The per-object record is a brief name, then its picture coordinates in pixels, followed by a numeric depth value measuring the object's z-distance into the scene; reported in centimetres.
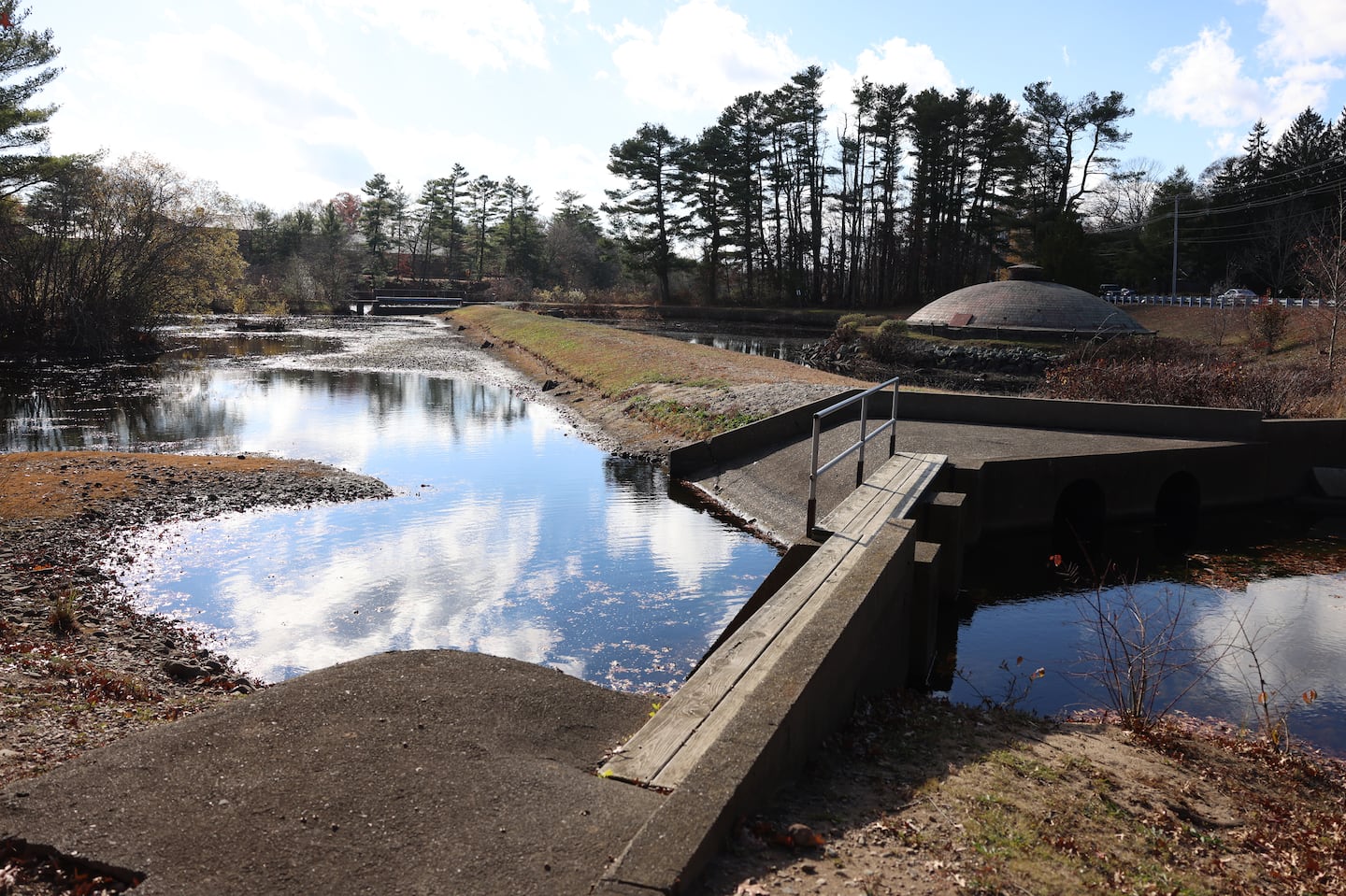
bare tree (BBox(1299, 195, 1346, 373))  2760
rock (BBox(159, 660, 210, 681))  741
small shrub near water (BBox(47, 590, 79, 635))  811
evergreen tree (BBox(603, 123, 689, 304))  7112
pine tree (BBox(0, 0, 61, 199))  3288
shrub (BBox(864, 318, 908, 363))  4125
